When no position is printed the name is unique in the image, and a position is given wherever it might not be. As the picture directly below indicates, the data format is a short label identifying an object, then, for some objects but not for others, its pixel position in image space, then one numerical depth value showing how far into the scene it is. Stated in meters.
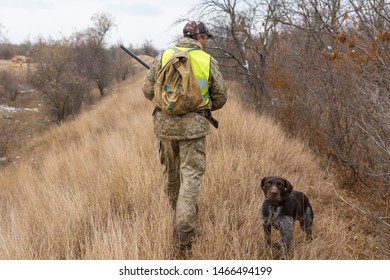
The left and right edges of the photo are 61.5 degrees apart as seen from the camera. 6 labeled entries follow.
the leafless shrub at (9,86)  22.69
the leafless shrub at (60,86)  15.02
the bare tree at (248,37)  9.29
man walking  2.80
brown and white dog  2.76
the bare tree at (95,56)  22.05
